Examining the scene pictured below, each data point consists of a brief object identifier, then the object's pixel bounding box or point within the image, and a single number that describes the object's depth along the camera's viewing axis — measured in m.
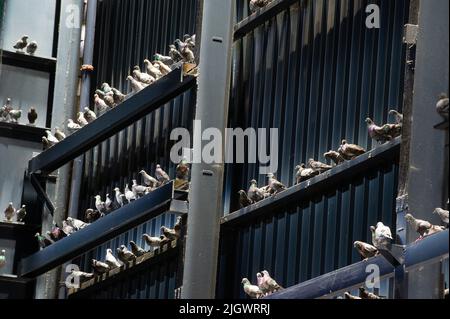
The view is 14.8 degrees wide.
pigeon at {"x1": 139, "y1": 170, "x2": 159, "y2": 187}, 21.92
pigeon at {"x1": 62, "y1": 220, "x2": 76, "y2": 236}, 23.72
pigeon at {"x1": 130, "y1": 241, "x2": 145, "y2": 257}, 22.17
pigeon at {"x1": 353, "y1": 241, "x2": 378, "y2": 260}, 17.12
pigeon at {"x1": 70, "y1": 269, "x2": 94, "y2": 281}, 23.56
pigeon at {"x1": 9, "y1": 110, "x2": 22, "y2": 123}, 24.77
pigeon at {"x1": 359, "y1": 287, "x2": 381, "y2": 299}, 16.95
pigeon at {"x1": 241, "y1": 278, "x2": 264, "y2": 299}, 19.06
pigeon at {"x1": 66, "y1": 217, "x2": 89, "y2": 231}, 23.64
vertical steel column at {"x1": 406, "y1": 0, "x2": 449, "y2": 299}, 16.33
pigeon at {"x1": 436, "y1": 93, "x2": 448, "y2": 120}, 15.03
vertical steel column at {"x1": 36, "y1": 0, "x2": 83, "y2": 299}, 24.85
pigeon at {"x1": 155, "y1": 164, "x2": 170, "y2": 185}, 21.66
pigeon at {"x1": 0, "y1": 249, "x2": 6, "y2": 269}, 24.31
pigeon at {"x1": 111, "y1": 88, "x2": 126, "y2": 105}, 23.50
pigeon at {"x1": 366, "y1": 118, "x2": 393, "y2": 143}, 17.44
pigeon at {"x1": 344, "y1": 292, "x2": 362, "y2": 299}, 17.06
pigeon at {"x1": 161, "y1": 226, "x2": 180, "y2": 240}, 21.03
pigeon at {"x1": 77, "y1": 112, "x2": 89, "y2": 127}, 24.20
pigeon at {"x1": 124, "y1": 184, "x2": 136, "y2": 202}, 22.23
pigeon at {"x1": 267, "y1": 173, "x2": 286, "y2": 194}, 19.36
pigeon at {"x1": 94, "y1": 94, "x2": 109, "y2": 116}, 23.88
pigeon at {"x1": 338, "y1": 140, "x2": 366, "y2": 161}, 17.95
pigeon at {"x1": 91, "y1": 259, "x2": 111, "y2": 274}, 22.98
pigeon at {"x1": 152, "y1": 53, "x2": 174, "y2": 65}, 22.42
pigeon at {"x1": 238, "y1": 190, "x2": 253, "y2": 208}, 20.09
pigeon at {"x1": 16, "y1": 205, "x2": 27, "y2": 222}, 24.73
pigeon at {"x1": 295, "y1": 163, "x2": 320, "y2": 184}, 18.75
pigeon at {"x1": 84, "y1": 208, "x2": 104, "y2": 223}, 23.67
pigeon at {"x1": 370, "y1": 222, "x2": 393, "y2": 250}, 16.55
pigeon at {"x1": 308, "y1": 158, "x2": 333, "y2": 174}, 18.53
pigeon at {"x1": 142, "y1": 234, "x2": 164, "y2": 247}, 21.58
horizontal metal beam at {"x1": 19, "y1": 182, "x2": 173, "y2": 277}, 21.00
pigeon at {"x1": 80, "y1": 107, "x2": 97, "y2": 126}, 24.05
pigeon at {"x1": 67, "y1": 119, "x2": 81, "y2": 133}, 24.39
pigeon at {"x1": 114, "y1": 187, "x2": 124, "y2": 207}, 22.73
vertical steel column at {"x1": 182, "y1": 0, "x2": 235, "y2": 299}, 20.16
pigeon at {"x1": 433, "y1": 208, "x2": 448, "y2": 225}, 15.98
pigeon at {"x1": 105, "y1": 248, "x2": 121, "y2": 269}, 22.81
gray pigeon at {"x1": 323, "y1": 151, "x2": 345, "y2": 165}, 18.27
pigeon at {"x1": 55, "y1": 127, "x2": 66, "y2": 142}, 24.48
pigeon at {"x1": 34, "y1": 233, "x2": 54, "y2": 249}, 24.11
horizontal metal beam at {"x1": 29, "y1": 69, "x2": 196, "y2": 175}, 21.66
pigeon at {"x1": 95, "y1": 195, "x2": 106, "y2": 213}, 23.28
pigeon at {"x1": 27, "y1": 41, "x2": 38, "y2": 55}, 25.14
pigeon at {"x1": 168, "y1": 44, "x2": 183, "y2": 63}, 21.99
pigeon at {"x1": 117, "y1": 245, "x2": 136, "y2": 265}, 22.33
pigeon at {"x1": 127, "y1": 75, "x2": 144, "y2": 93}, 22.92
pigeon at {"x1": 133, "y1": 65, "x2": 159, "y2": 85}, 22.78
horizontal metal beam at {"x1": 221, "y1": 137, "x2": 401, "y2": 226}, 17.55
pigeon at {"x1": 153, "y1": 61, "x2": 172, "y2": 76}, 22.39
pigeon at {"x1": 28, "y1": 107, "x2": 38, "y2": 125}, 25.03
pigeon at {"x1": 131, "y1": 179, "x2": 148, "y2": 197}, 21.98
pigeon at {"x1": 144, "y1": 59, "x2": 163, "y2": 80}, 22.61
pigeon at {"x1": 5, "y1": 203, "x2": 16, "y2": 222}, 24.62
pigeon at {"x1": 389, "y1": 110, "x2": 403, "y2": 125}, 17.35
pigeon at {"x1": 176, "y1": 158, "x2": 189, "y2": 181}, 20.59
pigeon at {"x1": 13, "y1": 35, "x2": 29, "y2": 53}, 25.08
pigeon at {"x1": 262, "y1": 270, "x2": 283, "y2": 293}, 18.89
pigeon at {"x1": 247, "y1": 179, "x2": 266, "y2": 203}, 19.77
